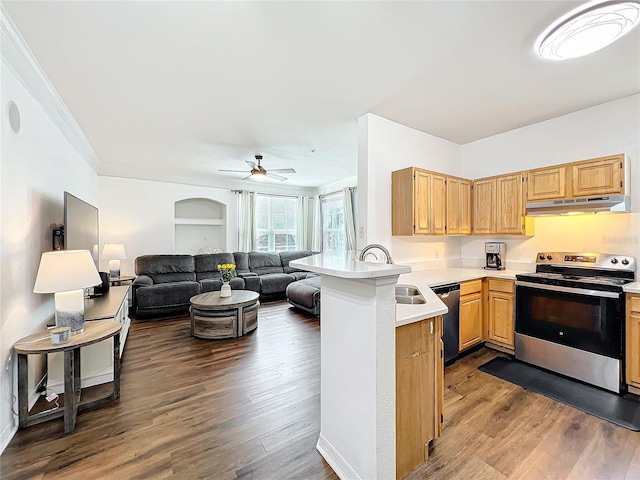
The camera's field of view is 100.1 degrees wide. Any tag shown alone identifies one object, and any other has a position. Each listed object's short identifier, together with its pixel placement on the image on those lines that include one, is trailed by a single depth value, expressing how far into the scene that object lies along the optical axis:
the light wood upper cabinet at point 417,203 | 3.01
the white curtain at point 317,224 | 7.35
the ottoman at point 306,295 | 4.54
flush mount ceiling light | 1.55
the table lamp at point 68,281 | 1.87
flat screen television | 2.55
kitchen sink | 2.22
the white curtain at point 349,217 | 6.17
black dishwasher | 2.69
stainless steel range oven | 2.32
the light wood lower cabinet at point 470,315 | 2.95
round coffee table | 3.62
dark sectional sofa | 4.65
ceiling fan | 4.30
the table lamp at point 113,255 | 4.43
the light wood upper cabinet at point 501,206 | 3.21
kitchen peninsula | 1.29
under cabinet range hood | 2.49
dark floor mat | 2.04
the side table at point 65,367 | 1.86
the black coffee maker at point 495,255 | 3.52
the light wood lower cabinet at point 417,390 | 1.47
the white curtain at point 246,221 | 6.59
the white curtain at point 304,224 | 7.56
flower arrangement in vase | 4.10
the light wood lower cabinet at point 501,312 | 2.99
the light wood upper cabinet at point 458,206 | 3.43
